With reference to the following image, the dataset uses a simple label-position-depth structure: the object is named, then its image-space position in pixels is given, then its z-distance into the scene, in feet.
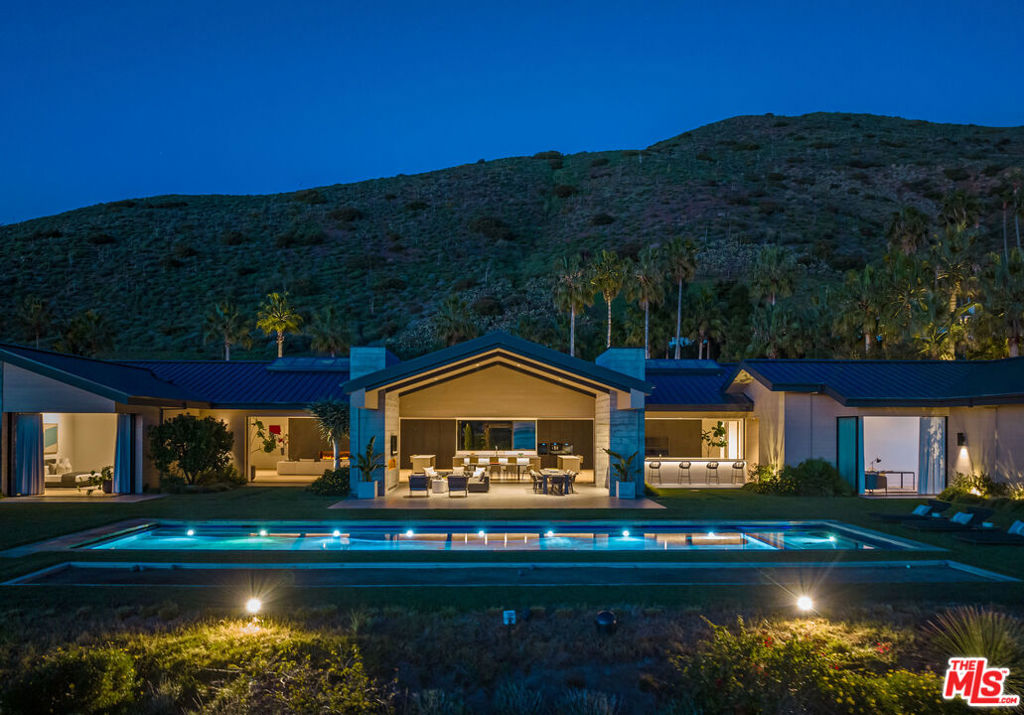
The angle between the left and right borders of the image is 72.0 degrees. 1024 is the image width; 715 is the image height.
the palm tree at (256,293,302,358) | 134.51
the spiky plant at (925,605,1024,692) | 20.53
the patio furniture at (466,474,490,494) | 63.86
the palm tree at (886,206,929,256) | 142.51
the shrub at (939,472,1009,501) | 58.95
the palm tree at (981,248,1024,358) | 88.28
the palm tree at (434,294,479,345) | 134.92
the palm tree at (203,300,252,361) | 136.05
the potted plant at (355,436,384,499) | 61.16
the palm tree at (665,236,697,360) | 144.87
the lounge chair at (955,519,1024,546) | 40.32
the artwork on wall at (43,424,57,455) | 77.77
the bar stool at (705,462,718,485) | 73.15
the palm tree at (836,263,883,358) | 124.91
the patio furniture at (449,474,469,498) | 61.00
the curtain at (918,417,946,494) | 67.62
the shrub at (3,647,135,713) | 18.80
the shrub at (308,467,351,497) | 64.18
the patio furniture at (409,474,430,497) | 62.59
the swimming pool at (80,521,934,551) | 41.45
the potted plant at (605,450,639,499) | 61.98
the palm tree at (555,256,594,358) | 133.39
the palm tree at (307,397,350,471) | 68.49
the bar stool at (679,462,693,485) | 73.68
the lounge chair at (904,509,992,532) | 44.57
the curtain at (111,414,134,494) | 64.64
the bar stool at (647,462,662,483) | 74.01
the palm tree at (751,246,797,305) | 146.61
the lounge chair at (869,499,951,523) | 47.73
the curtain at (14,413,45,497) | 62.44
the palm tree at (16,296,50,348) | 142.51
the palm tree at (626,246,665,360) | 138.41
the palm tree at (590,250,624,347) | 134.92
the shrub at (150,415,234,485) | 65.87
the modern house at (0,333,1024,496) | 62.18
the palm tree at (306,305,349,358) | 137.57
